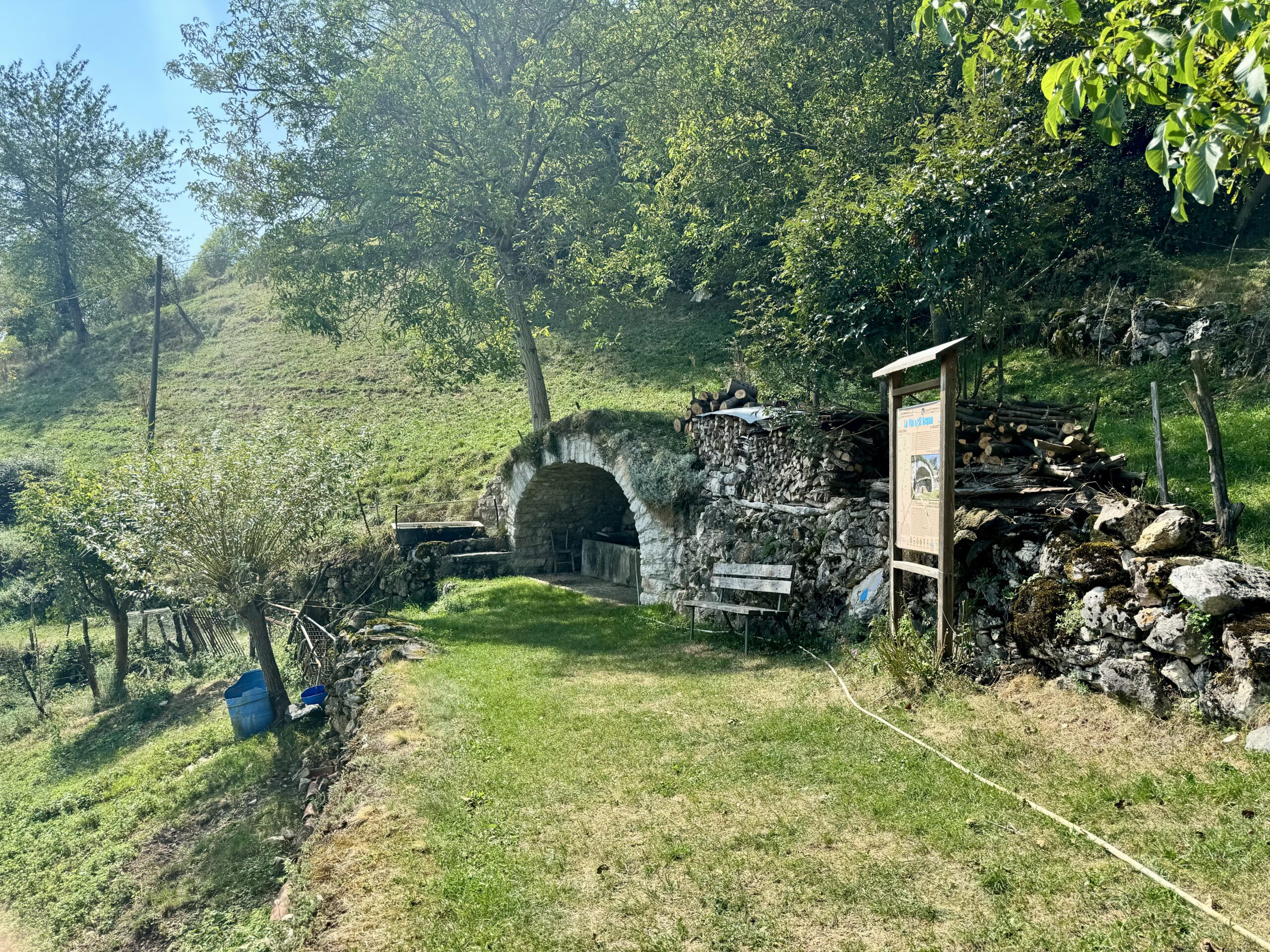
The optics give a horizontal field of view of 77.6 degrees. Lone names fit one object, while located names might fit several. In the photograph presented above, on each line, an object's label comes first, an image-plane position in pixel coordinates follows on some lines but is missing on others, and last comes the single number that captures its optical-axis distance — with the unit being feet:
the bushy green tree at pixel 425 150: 51.44
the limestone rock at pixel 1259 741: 13.16
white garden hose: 9.62
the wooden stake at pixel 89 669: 46.50
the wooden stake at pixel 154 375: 60.90
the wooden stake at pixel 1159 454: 19.66
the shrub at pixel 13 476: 79.82
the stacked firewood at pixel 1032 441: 21.83
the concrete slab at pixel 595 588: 43.68
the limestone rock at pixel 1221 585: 14.56
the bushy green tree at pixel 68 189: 107.65
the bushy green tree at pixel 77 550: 41.52
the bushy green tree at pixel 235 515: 31.24
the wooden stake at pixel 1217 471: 19.04
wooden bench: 28.40
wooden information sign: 19.31
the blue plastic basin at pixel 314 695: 33.63
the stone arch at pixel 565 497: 42.80
